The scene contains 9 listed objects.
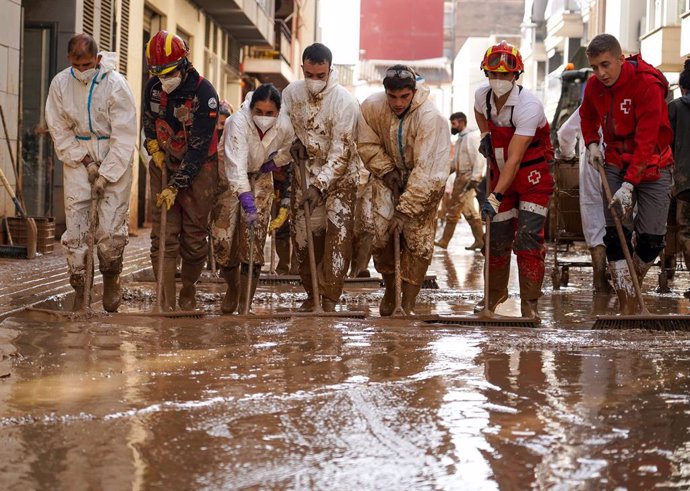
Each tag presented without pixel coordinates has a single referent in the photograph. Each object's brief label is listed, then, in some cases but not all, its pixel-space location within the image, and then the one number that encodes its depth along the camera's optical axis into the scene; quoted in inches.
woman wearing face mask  503.8
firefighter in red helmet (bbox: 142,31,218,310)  504.3
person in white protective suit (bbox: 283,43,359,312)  505.3
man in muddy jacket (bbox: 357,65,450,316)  498.1
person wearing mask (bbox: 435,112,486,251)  1082.3
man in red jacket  499.1
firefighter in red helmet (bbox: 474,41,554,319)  503.8
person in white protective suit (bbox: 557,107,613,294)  606.8
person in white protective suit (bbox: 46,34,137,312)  496.3
